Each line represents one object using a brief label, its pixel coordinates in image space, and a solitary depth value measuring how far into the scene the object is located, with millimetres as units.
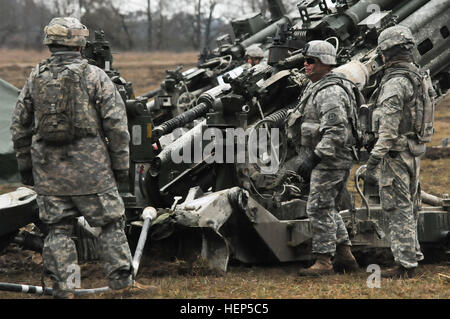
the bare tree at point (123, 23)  33969
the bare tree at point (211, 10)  34031
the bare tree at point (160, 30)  35938
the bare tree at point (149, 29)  35000
